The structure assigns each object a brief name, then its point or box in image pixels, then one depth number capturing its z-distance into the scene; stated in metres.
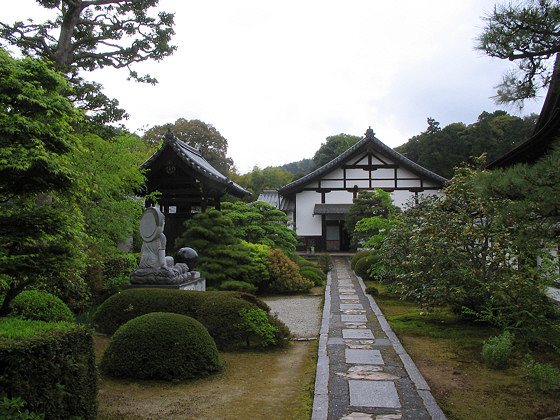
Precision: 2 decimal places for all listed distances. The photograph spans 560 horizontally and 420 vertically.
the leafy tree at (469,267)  6.66
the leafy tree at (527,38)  4.34
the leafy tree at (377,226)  15.91
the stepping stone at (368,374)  5.72
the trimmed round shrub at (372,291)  13.48
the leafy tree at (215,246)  12.52
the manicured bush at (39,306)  6.52
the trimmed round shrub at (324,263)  19.97
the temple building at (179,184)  15.67
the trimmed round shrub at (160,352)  5.77
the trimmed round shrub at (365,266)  17.23
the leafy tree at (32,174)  4.23
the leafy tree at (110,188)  12.14
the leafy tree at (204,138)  40.81
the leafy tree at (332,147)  48.31
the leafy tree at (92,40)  12.06
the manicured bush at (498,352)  6.10
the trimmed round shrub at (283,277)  14.25
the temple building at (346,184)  27.91
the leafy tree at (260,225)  16.62
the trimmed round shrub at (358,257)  20.00
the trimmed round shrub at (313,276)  16.19
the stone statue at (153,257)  9.84
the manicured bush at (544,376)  4.96
